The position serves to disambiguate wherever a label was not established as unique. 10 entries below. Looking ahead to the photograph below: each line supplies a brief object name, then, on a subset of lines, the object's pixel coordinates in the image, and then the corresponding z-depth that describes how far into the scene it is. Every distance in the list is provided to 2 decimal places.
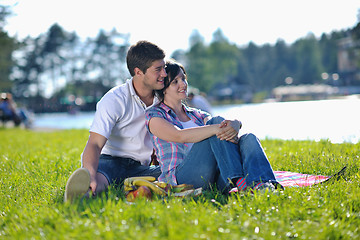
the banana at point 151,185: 3.20
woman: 3.14
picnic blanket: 3.49
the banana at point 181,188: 3.25
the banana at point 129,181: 3.34
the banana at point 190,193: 3.13
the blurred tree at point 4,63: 32.11
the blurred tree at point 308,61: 84.84
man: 3.44
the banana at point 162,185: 3.34
